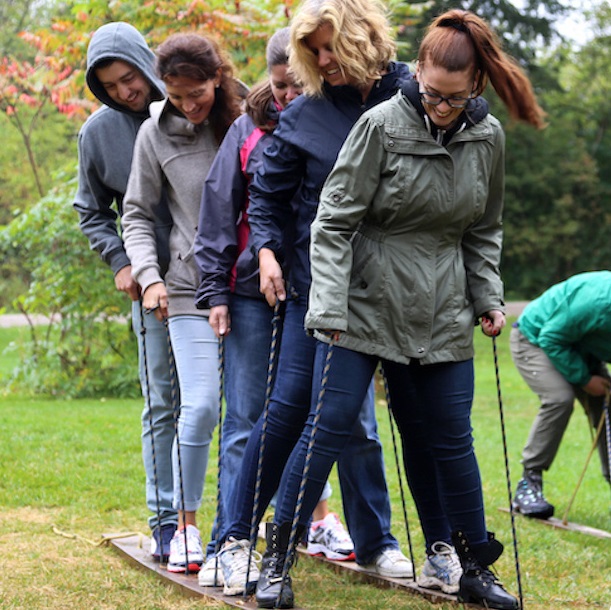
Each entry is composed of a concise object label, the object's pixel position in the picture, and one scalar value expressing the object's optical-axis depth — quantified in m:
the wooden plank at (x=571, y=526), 5.67
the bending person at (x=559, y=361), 5.86
